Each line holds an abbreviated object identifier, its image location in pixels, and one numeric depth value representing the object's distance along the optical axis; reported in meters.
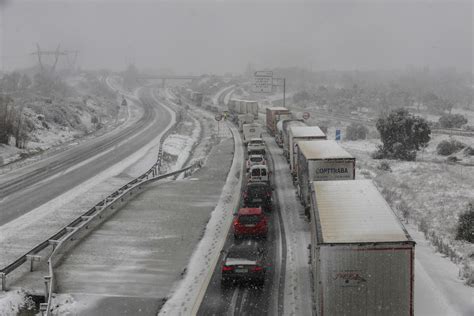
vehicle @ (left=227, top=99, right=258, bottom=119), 81.62
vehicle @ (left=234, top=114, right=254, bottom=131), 71.31
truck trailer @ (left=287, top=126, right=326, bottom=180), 37.23
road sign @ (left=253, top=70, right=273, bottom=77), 79.45
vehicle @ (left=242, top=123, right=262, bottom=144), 58.59
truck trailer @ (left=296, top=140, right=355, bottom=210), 25.67
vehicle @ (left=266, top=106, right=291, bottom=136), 61.28
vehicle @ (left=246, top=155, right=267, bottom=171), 40.06
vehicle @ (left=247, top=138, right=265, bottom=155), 46.38
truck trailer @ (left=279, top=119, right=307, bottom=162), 45.27
